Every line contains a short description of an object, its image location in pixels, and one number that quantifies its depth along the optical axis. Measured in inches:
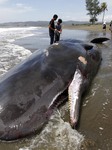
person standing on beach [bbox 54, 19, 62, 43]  261.4
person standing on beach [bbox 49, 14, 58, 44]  264.6
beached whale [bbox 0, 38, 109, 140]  85.2
